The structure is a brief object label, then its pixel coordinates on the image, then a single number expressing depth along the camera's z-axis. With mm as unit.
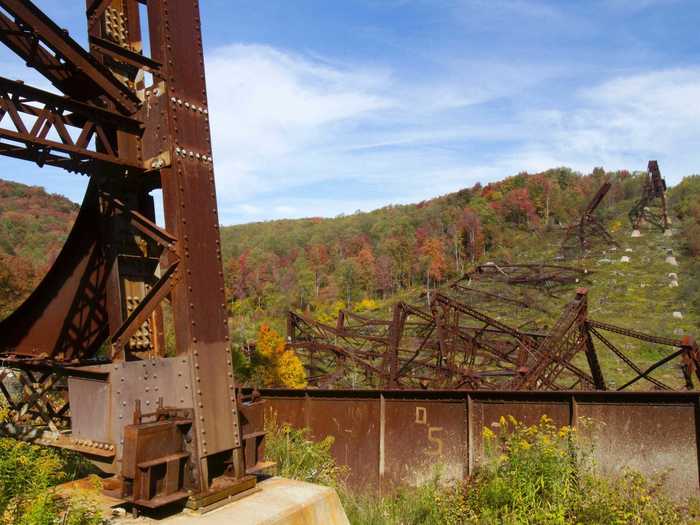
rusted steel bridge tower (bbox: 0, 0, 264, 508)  5098
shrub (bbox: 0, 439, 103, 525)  3836
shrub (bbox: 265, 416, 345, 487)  8328
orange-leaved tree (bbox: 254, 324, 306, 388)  36906
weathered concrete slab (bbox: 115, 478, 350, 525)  4906
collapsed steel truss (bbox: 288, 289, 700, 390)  15219
